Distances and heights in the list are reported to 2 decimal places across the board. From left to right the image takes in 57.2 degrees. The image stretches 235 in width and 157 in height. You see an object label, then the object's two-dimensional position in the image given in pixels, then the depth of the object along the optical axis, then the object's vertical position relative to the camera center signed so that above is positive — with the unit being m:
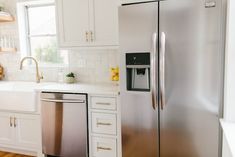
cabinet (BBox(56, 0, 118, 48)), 2.44 +0.49
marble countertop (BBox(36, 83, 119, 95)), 2.28 -0.27
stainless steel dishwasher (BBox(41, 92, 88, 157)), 2.34 -0.67
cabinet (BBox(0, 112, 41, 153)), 2.64 -0.83
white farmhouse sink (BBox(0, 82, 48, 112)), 2.55 -0.41
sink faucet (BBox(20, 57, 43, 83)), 3.12 -0.17
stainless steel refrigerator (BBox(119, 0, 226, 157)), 1.63 -0.08
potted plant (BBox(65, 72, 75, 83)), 2.93 -0.18
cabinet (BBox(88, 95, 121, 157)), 2.22 -0.64
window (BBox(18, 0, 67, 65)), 3.19 +0.50
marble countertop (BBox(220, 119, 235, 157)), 1.18 -0.44
